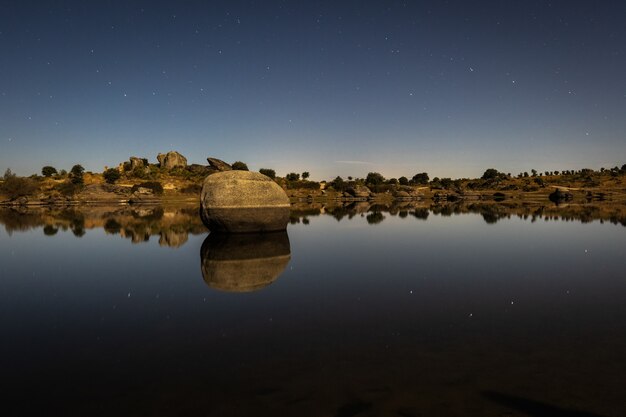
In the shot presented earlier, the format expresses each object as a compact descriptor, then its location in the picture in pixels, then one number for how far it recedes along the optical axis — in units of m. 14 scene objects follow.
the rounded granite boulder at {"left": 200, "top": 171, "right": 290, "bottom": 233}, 17.17
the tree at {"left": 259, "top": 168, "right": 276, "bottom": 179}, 97.72
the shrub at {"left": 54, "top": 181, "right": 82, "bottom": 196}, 71.09
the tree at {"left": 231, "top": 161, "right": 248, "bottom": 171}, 100.11
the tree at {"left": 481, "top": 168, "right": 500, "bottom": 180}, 115.27
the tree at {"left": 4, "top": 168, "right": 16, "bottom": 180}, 67.44
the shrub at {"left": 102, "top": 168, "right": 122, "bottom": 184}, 92.51
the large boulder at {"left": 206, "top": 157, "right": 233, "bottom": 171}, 107.38
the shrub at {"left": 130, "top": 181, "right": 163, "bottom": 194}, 70.81
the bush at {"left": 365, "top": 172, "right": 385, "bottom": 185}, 106.94
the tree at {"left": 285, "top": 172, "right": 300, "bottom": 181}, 108.47
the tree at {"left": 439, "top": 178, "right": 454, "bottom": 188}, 95.64
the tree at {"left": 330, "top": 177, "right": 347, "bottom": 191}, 89.54
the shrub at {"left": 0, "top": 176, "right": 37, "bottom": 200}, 64.56
